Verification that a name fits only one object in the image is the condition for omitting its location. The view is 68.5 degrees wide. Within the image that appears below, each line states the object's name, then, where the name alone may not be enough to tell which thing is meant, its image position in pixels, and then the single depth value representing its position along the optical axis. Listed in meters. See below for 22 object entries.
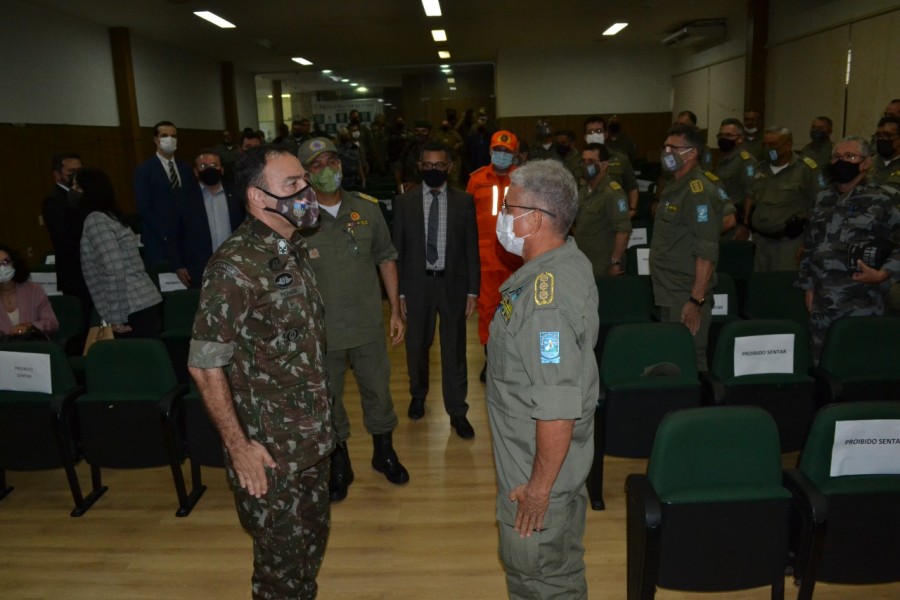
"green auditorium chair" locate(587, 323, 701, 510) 3.13
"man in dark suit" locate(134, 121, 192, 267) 5.21
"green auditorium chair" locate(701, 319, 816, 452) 3.15
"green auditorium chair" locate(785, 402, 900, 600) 2.18
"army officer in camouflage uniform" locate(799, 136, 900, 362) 3.43
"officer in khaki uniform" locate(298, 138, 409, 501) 3.05
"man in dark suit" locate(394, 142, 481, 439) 3.77
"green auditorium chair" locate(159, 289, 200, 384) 4.26
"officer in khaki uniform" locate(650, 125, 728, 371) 3.52
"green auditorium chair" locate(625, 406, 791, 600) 2.17
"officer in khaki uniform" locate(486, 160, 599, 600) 1.67
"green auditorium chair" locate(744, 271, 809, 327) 4.38
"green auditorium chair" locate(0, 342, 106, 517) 3.26
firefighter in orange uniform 4.38
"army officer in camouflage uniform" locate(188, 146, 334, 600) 1.89
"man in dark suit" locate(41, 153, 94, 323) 4.51
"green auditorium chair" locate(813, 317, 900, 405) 3.25
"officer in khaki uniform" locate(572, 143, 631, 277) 4.96
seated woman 3.90
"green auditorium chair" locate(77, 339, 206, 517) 3.24
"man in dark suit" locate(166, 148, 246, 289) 4.38
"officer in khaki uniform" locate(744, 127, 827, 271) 5.60
